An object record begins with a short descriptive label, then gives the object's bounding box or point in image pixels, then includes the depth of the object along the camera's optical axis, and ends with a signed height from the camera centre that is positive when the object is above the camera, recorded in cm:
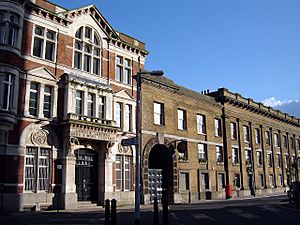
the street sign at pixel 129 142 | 1484 +159
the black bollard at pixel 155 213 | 1278 -132
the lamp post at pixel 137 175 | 1287 +12
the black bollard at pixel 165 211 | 1259 -123
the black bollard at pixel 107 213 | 1149 -115
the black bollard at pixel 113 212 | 1144 -112
